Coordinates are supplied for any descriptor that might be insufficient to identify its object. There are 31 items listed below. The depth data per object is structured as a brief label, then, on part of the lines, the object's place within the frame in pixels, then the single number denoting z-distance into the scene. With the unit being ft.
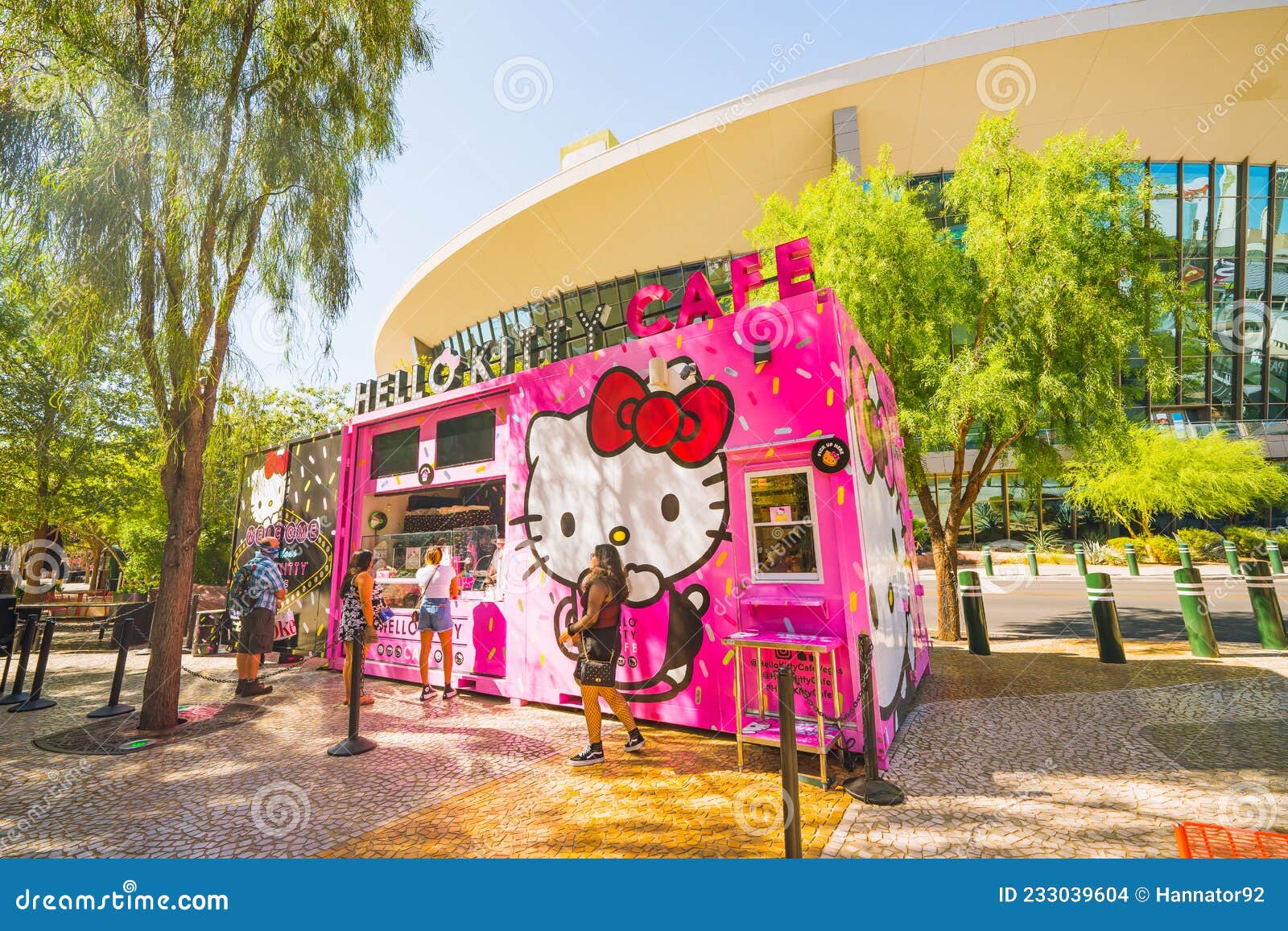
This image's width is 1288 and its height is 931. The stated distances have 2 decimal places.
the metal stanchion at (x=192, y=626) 38.47
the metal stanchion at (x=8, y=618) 26.86
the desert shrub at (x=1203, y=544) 75.77
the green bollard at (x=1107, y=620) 25.45
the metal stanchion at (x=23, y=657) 23.47
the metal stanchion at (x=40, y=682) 23.19
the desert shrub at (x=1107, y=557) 76.54
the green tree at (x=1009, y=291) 27.07
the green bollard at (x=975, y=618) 28.53
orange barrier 8.14
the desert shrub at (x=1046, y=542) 88.79
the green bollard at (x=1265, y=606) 26.18
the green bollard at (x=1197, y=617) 25.44
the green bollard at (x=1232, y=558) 59.31
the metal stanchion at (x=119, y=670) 21.84
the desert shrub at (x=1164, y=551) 74.08
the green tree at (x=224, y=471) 23.51
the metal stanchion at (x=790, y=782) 9.04
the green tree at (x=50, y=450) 43.21
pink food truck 15.74
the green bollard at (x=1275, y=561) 58.90
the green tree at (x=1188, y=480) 72.90
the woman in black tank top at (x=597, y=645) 15.85
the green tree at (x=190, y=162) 18.54
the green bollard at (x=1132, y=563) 65.62
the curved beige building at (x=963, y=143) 70.03
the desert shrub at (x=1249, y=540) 71.78
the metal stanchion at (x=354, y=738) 17.08
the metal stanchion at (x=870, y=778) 12.98
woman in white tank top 23.47
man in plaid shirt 24.25
